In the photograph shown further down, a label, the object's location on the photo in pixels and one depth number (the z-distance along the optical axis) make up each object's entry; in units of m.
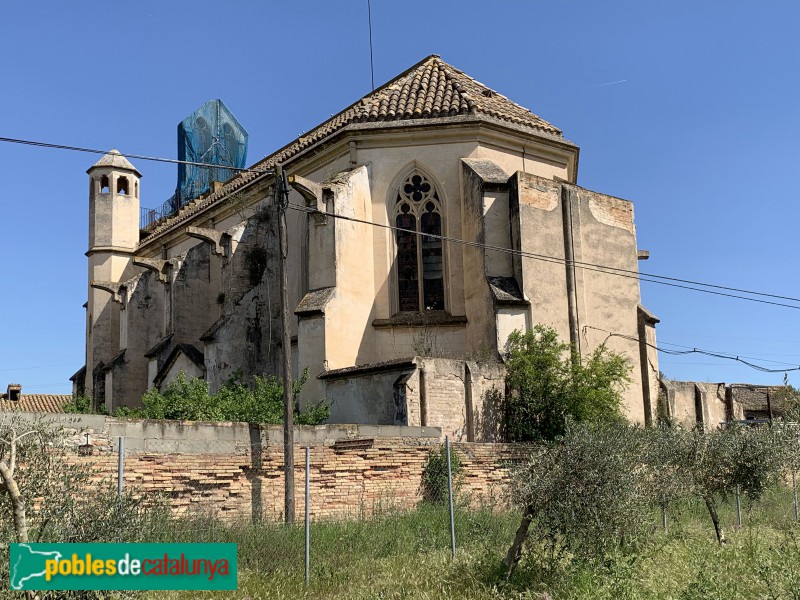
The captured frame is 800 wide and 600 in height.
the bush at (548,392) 19.52
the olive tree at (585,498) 10.40
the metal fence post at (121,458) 10.48
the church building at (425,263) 20.00
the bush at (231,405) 18.97
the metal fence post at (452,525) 12.22
